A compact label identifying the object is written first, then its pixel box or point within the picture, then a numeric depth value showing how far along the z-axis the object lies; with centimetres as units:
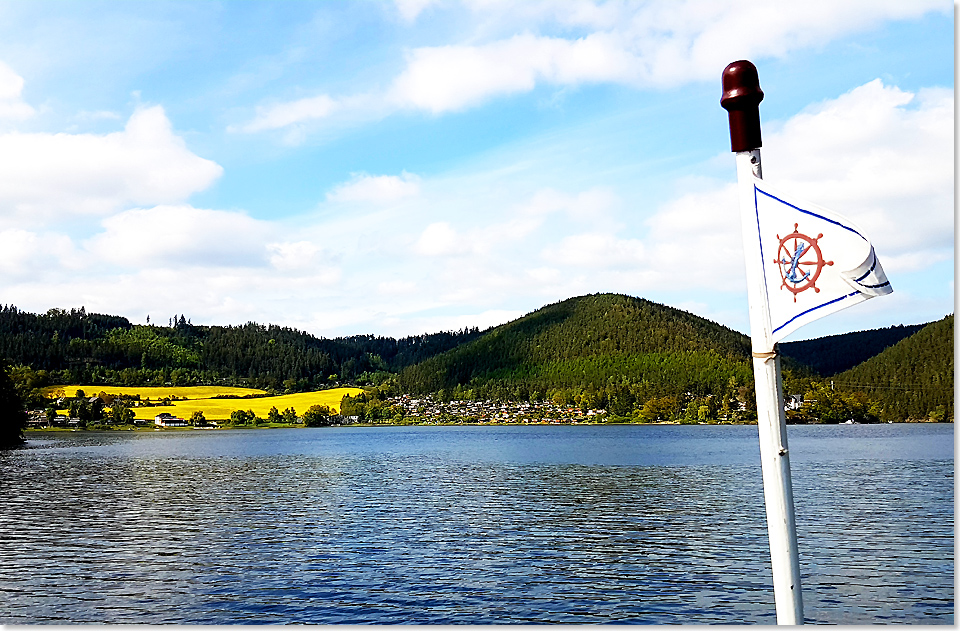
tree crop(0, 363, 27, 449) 9343
